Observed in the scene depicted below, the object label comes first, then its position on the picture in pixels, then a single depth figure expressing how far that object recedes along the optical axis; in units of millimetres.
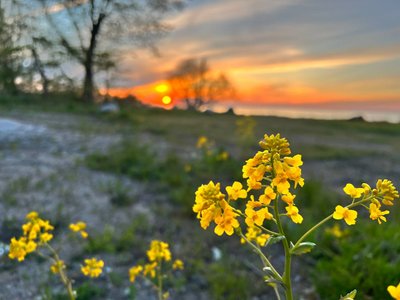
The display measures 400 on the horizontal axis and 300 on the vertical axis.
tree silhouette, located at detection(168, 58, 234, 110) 23016
